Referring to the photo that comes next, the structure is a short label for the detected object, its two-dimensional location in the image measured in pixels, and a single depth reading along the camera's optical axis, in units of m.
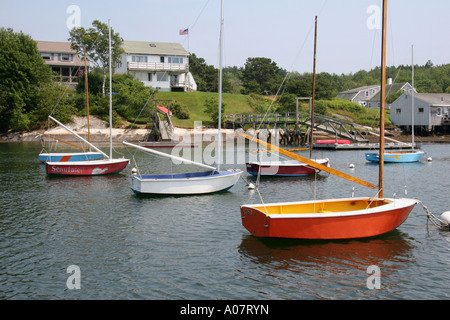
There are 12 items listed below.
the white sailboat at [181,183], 27.14
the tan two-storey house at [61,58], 94.50
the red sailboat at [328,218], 17.20
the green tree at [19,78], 71.19
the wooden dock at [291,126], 70.19
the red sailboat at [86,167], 35.66
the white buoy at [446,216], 20.00
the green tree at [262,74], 113.12
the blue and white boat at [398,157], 47.91
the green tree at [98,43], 82.69
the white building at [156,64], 89.12
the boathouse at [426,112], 83.06
